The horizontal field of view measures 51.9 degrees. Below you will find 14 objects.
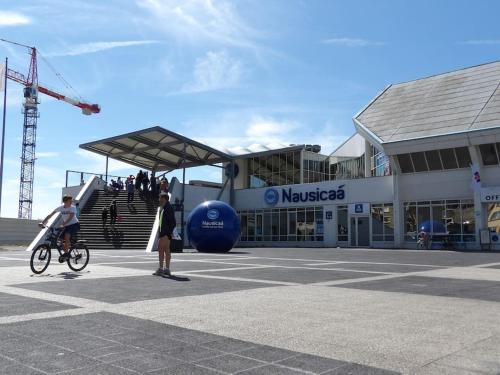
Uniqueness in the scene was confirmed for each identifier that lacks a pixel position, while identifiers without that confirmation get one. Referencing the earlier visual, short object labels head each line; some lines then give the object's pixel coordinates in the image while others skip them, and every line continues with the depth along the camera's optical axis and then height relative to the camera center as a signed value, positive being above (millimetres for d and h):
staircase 26672 +714
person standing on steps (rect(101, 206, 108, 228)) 28964 +1091
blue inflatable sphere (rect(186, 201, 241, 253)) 24016 +395
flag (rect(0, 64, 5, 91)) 33325 +10651
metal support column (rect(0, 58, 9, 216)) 36500 +7786
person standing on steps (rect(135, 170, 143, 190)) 35662 +3722
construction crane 96062 +24020
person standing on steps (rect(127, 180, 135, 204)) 32875 +2805
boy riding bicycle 11703 +322
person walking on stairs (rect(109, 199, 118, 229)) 28912 +1257
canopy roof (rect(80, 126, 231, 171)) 36781 +6810
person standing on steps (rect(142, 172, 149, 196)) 34944 +3603
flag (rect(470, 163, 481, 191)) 29344 +3420
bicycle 11484 -317
